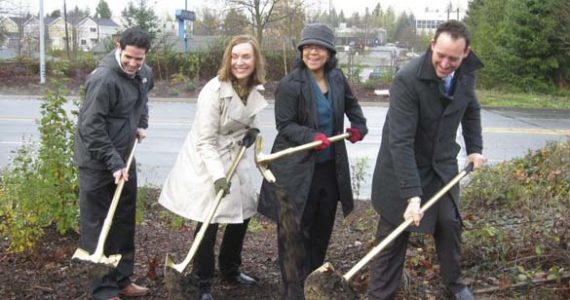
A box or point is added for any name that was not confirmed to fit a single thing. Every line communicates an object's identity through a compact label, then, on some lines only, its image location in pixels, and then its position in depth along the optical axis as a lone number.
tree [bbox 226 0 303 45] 25.75
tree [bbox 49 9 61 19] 77.50
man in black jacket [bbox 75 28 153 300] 3.66
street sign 25.25
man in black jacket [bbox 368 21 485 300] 3.31
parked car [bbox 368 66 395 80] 22.61
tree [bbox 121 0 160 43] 25.66
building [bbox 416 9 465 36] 72.22
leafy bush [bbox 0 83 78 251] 4.59
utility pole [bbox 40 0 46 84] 21.75
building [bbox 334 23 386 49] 49.06
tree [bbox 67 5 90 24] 64.56
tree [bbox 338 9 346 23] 70.84
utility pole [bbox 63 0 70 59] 29.75
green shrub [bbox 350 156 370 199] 6.43
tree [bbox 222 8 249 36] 27.31
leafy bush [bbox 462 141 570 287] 4.07
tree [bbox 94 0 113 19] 84.44
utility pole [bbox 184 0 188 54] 24.23
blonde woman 3.74
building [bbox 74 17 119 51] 84.06
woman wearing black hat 3.73
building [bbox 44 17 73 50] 66.21
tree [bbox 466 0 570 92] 21.38
